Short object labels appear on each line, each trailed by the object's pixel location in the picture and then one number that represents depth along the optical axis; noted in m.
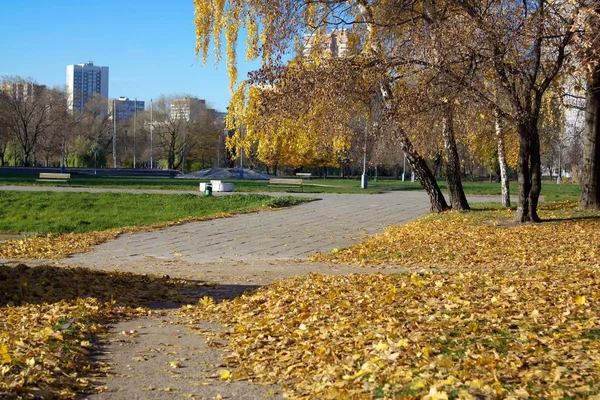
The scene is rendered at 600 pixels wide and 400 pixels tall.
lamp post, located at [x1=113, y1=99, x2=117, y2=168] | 89.51
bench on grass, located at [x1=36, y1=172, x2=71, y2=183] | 48.09
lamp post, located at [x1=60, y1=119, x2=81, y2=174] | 82.56
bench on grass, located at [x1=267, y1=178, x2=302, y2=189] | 47.19
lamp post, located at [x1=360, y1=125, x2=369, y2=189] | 49.12
